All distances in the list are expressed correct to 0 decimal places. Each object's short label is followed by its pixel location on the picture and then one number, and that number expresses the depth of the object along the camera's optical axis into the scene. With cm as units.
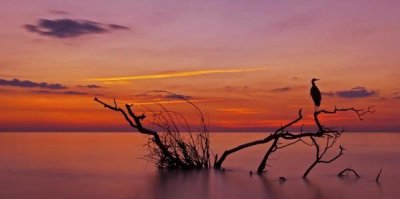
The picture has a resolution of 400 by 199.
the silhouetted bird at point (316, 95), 1264
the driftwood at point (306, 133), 1203
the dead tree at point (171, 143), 1386
